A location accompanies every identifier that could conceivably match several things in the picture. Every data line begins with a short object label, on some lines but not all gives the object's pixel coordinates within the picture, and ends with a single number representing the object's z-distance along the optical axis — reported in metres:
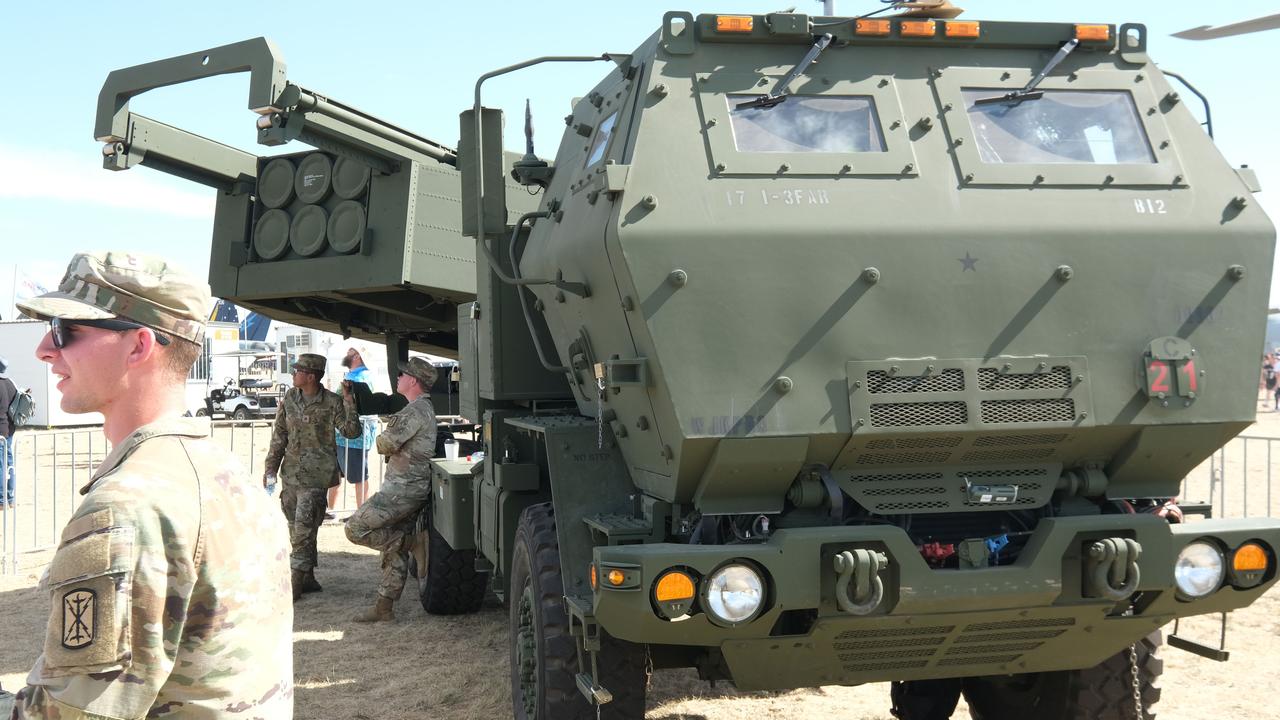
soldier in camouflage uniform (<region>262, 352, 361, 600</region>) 8.88
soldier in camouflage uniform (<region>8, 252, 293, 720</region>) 1.89
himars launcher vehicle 4.09
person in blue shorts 12.45
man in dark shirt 10.56
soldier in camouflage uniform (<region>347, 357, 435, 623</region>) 7.82
